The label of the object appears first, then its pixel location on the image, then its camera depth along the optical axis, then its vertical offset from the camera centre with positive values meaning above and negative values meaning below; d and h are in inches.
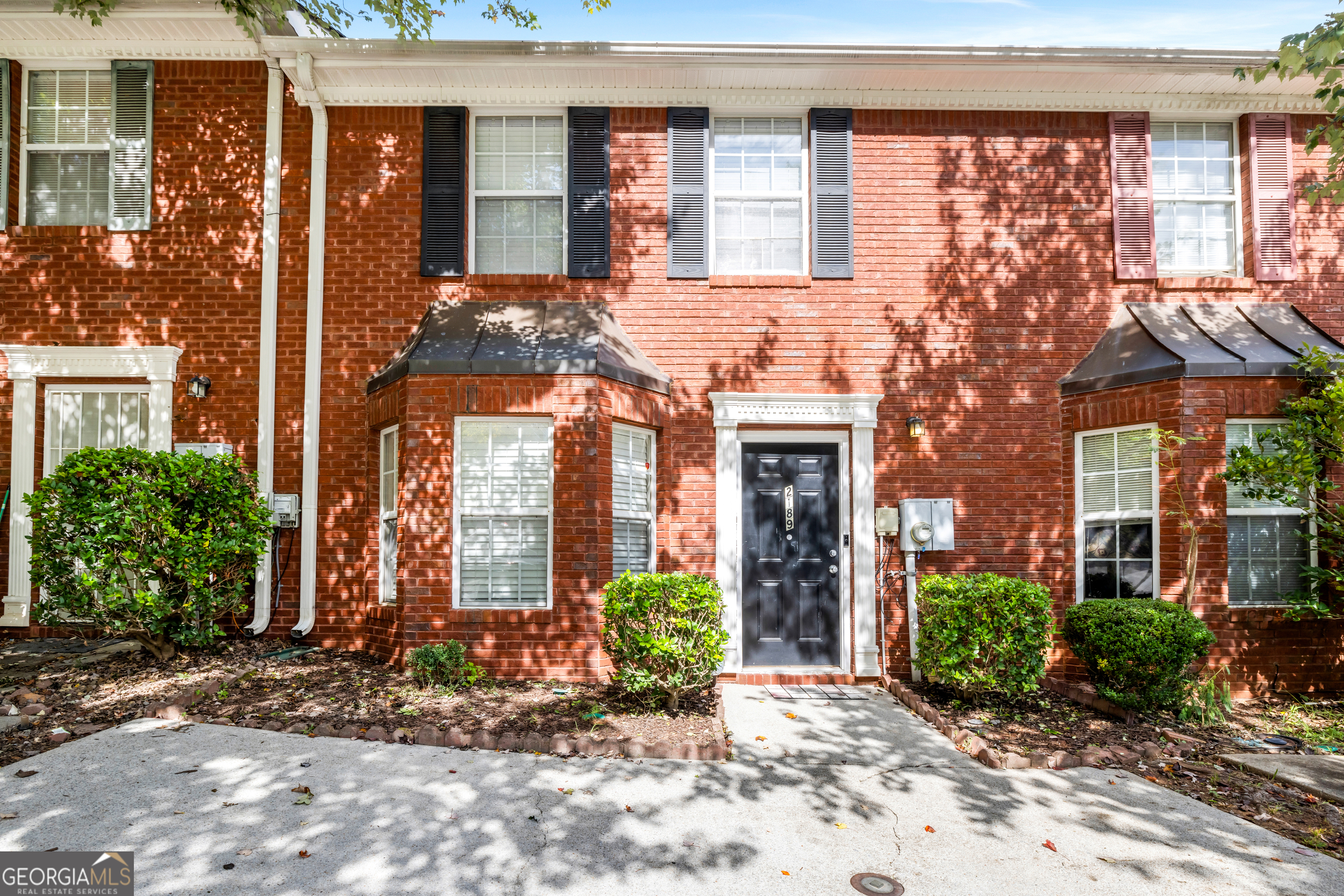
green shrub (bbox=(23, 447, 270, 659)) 226.8 -17.7
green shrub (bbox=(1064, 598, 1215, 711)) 218.2 -48.0
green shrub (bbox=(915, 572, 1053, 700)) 223.3 -44.4
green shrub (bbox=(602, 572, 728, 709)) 209.8 -41.2
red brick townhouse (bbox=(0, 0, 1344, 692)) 271.4 +76.0
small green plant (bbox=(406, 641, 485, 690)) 227.8 -53.9
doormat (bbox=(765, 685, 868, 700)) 248.8 -68.6
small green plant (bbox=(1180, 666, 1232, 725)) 227.0 -66.8
